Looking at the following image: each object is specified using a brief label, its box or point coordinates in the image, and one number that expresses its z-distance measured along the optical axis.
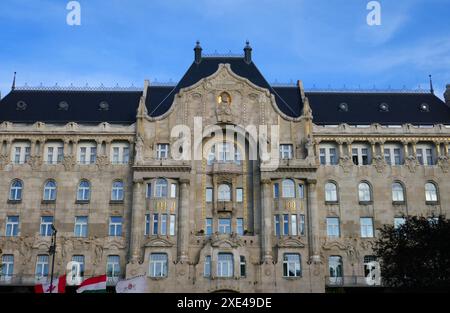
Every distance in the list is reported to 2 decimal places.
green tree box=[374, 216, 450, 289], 42.72
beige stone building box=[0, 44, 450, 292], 57.75
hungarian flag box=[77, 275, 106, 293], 30.19
